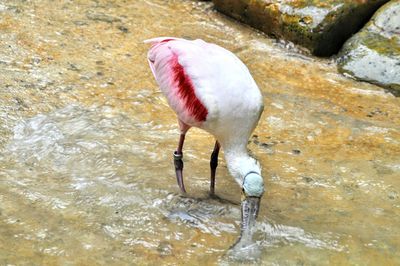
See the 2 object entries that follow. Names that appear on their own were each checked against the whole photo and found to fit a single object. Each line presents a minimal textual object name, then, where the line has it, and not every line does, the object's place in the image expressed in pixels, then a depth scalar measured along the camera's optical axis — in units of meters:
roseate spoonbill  7.87
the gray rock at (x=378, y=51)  12.95
